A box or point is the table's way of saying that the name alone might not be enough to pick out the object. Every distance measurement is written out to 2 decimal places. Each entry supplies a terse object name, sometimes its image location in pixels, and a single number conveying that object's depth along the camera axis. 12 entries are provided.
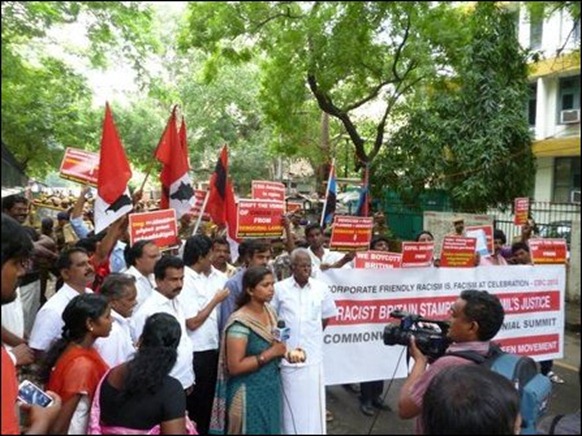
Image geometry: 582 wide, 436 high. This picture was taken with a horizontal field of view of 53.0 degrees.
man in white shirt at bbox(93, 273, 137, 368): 2.91
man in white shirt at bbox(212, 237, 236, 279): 4.49
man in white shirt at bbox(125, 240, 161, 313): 3.90
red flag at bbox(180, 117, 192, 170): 5.23
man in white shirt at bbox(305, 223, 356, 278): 5.25
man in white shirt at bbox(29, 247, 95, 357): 2.96
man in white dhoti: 3.29
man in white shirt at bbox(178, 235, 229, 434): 3.79
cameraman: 2.44
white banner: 4.51
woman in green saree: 2.83
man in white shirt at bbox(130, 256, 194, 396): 3.29
